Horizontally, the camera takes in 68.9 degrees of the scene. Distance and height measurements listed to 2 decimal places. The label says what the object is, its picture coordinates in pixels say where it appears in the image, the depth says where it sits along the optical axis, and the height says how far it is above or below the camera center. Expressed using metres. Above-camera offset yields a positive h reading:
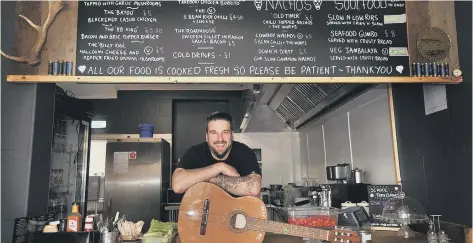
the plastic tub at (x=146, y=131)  5.62 +0.70
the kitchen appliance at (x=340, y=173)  3.56 -0.02
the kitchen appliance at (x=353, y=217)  2.53 -0.35
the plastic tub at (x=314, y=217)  2.23 -0.30
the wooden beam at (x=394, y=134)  2.75 +0.29
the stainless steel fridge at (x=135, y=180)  5.25 -0.09
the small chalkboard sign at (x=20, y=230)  1.95 -0.31
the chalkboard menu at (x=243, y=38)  2.23 +0.88
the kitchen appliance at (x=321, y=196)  3.20 -0.24
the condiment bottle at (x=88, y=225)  2.18 -0.32
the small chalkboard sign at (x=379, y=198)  2.53 -0.20
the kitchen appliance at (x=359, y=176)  3.33 -0.05
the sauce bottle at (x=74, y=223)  2.16 -0.30
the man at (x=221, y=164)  2.11 +0.06
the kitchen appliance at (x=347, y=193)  3.11 -0.21
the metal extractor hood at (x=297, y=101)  3.37 +0.81
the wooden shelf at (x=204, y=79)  2.12 +0.59
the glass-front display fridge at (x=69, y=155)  3.32 +0.22
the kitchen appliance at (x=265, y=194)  5.67 -0.36
